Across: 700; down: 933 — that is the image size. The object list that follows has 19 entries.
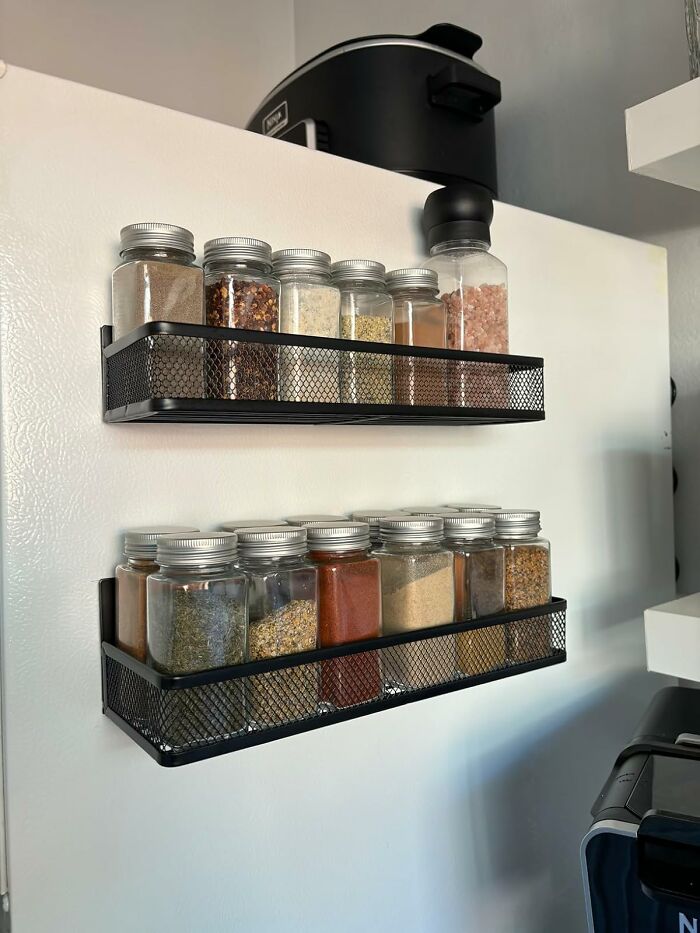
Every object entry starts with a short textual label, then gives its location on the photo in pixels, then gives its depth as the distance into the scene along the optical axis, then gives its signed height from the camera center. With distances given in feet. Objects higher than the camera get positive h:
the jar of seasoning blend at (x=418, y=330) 2.80 +0.57
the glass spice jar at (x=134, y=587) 2.35 -0.31
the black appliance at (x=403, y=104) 3.63 +1.82
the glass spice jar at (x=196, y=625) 2.21 -0.41
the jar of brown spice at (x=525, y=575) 3.02 -0.40
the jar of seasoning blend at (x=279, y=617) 2.38 -0.43
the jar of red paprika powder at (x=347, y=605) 2.55 -0.42
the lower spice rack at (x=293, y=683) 2.20 -0.66
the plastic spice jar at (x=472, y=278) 3.08 +0.82
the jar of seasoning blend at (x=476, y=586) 2.90 -0.42
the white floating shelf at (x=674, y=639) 3.03 -0.68
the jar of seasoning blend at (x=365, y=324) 2.67 +0.57
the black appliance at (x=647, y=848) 2.39 -1.20
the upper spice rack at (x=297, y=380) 2.22 +0.34
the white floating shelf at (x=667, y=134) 2.85 +1.29
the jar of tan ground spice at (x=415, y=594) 2.73 -0.42
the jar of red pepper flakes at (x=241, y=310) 2.33 +0.56
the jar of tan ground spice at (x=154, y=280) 2.36 +0.64
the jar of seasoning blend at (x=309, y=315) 2.54 +0.58
